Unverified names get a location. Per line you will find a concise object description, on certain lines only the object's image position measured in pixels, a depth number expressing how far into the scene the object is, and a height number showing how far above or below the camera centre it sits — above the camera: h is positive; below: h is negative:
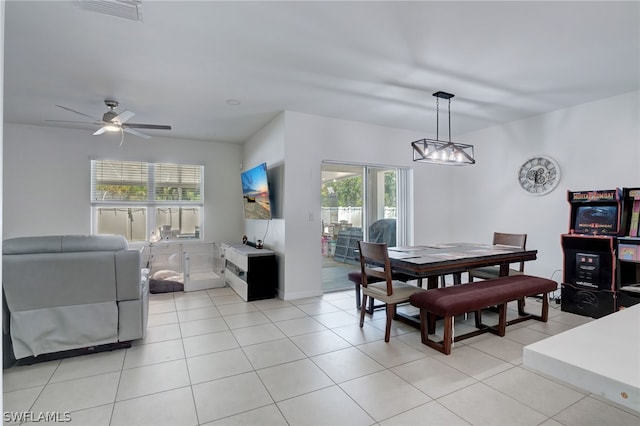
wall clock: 4.50 +0.56
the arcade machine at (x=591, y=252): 3.50 -0.45
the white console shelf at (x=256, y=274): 4.52 -0.88
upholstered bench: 2.79 -0.80
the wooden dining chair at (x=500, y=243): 4.05 -0.42
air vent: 2.07 +1.38
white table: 0.77 -0.40
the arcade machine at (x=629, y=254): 3.31 -0.43
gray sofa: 2.55 -0.67
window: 5.58 +0.27
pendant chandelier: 3.50 +0.70
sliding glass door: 5.18 -0.01
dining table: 2.97 -0.45
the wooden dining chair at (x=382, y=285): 3.04 -0.75
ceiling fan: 3.90 +1.12
